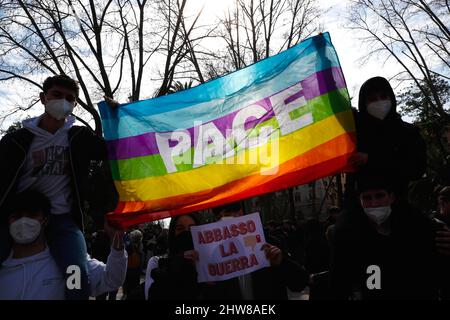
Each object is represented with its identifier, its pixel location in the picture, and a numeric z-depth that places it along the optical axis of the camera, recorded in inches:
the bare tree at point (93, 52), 505.7
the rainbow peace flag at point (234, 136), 134.6
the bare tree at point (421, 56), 657.0
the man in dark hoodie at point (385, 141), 124.2
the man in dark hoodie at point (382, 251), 108.6
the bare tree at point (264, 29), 720.3
